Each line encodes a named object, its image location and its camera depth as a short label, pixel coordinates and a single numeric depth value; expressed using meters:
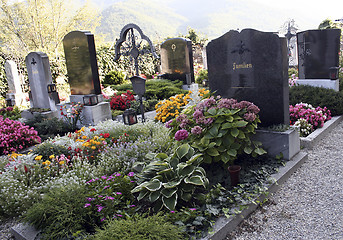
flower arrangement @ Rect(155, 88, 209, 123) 6.68
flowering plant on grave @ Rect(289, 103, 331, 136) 5.76
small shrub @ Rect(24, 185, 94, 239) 2.83
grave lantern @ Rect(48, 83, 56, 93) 8.64
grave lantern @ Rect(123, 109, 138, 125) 5.94
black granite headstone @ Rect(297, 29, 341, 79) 7.62
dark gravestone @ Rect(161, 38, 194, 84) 11.06
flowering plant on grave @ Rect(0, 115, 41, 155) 5.93
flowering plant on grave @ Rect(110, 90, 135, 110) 9.06
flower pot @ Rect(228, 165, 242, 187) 3.54
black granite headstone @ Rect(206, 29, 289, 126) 4.38
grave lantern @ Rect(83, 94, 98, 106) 7.60
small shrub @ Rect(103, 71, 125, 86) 15.91
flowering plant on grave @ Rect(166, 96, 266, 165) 3.72
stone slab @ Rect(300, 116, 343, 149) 5.22
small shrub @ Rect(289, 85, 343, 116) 6.73
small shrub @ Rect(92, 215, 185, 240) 2.45
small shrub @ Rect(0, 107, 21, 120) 9.26
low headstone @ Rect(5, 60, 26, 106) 12.08
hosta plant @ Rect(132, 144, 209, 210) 3.08
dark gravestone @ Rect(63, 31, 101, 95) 7.68
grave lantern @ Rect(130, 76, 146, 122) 6.01
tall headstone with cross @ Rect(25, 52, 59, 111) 8.60
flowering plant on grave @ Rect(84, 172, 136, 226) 2.98
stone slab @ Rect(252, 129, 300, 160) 4.33
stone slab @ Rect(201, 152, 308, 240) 2.83
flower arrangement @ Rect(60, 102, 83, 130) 7.52
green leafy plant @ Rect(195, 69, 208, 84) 14.41
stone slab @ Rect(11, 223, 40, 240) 2.94
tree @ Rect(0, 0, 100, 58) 18.19
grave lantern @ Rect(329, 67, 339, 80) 7.63
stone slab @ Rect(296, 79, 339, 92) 7.75
